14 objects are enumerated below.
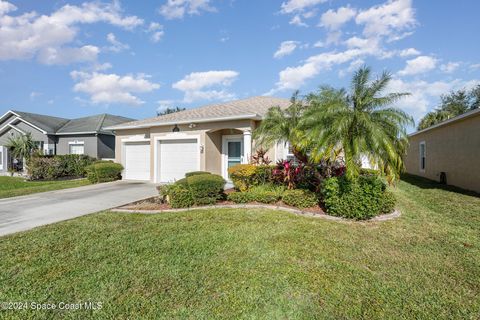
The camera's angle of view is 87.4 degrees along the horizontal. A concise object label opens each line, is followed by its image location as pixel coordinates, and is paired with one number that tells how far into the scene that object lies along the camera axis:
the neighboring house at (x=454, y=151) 11.38
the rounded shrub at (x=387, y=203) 6.96
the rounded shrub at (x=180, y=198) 7.90
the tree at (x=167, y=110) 55.34
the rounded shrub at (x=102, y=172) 14.20
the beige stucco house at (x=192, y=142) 11.70
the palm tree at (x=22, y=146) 19.78
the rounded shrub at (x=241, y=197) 8.25
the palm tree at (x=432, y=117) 28.31
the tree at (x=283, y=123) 9.18
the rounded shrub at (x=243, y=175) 9.09
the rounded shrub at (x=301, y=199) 7.62
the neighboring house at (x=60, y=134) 20.51
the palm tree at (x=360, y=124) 6.29
